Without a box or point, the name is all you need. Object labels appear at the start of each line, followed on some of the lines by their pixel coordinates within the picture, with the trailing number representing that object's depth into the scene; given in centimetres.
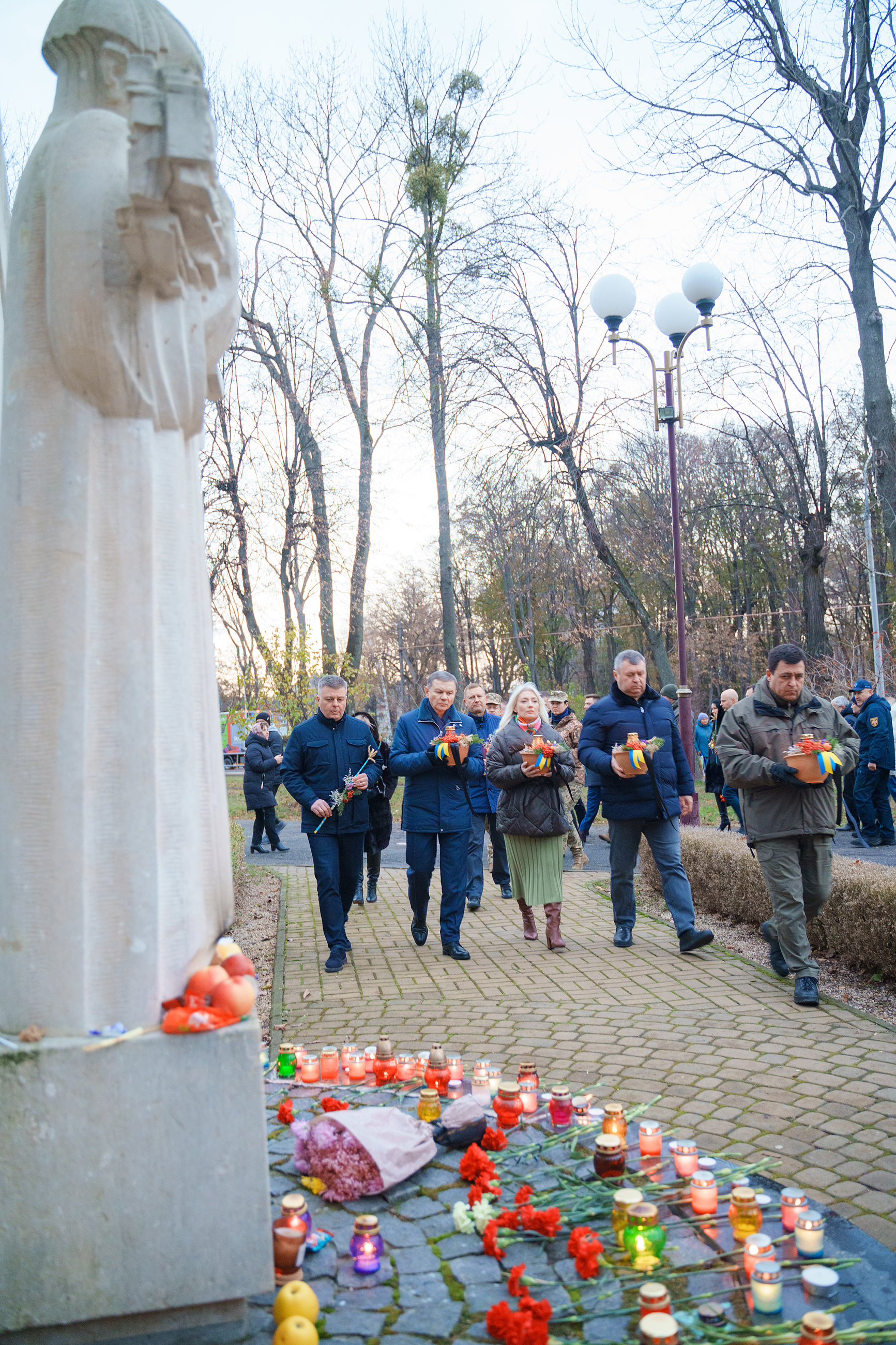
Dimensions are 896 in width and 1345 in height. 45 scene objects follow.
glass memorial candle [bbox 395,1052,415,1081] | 436
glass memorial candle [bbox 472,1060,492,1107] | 399
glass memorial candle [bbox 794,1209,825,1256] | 280
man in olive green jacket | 579
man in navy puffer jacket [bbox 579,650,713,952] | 730
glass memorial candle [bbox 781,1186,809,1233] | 294
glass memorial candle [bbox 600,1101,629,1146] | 355
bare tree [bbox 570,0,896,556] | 1370
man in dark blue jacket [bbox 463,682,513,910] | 953
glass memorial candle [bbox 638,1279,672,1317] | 247
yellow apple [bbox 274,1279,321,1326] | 243
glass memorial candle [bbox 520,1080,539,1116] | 392
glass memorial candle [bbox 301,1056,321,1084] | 432
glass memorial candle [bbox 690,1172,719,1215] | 302
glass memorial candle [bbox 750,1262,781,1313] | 251
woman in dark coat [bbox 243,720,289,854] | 1464
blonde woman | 756
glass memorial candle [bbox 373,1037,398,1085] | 429
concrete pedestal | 233
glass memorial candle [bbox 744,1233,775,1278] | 270
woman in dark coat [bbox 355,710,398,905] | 924
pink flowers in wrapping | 319
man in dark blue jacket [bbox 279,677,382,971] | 730
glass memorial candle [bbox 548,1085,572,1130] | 372
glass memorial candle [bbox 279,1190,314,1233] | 290
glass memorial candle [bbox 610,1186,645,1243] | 293
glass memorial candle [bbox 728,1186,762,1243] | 289
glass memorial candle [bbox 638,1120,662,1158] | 343
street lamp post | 1195
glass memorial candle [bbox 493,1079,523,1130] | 373
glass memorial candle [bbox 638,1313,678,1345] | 230
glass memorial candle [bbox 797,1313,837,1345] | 232
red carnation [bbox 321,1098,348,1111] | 393
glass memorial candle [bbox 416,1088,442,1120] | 380
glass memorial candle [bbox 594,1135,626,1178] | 327
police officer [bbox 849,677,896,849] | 1217
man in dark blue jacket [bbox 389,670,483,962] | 745
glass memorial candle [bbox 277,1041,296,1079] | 438
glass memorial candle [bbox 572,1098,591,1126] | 372
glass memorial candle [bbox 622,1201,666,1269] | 275
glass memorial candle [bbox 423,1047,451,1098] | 416
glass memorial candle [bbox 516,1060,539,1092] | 405
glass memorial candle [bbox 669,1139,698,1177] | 326
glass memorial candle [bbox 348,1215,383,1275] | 272
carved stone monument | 235
